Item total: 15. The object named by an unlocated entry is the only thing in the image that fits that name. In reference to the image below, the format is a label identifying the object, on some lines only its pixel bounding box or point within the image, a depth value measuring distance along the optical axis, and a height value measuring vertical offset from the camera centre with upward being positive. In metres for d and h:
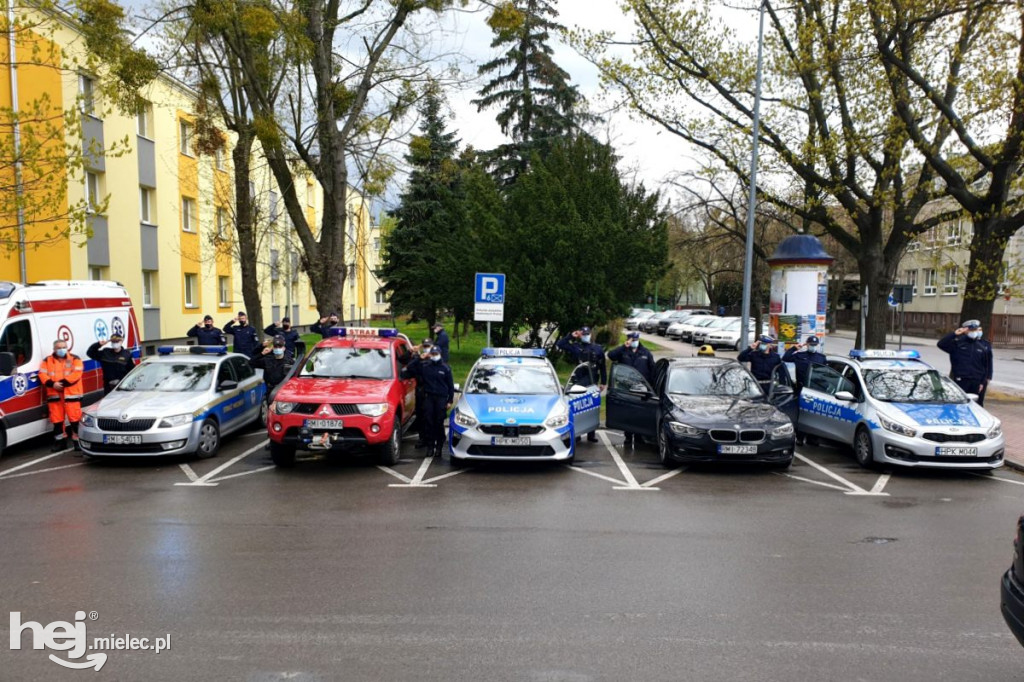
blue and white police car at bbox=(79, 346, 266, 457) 10.33 -1.77
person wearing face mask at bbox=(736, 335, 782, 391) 13.97 -1.21
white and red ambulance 10.82 -0.82
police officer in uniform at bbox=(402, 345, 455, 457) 11.29 -1.57
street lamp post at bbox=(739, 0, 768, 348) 17.66 +2.25
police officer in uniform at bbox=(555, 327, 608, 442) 14.73 -1.15
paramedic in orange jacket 11.35 -1.57
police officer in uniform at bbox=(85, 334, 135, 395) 12.94 -1.29
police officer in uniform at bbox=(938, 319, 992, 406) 13.78 -1.12
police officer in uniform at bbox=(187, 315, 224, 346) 15.94 -1.05
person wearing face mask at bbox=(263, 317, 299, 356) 15.92 -1.00
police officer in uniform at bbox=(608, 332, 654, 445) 13.51 -1.16
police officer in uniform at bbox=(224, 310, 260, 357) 16.16 -1.06
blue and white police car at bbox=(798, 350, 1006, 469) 10.00 -1.69
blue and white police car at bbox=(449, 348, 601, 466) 10.11 -1.73
